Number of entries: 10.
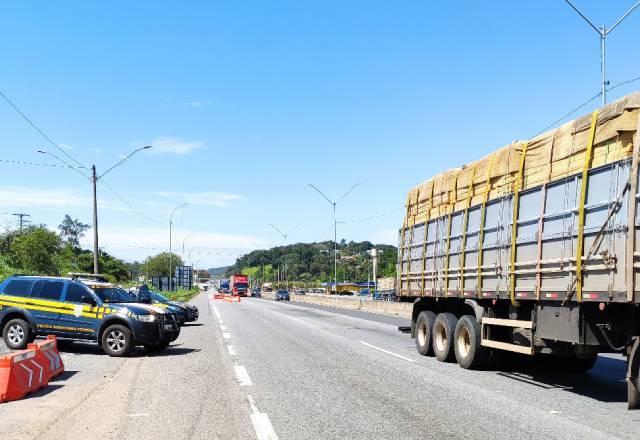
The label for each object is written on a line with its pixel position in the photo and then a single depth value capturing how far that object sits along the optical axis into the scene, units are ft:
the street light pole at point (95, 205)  96.12
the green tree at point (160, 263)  568.98
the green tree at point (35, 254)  196.54
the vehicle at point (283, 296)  261.65
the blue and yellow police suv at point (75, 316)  48.52
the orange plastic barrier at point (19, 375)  29.14
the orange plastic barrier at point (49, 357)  33.76
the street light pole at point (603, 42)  55.71
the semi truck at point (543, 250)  26.71
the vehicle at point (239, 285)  304.91
